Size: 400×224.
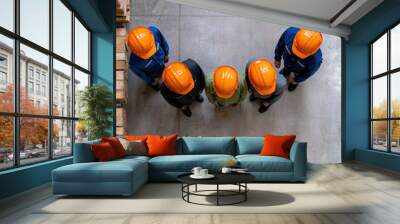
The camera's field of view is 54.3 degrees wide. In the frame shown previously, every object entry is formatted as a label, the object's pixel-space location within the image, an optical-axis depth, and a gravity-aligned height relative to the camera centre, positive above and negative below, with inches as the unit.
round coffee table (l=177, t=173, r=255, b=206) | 163.3 -28.5
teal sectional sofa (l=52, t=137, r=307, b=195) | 177.2 -27.4
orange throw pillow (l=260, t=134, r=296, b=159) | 235.3 -19.9
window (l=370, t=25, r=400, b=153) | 298.4 +17.4
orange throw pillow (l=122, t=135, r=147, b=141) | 254.5 -16.1
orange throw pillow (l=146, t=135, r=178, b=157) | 246.8 -20.2
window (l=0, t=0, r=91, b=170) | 181.3 +18.7
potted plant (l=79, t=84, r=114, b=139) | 276.8 +4.0
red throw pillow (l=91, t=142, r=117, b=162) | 205.3 -20.2
